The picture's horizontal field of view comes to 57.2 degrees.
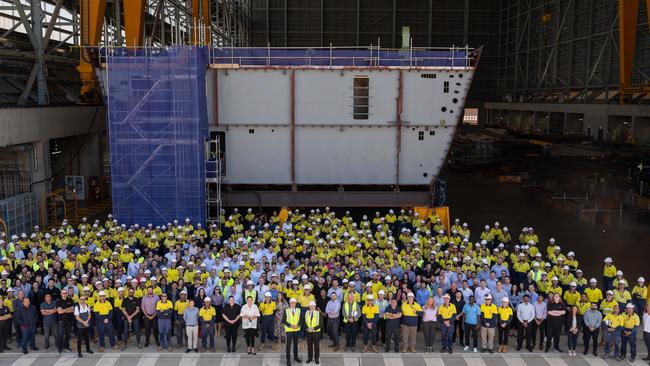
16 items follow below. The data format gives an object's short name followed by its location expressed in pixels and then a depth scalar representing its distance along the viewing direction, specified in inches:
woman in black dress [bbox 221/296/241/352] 524.7
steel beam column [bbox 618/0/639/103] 1449.3
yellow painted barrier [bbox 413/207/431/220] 938.7
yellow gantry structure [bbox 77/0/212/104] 929.5
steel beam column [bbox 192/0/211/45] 1397.6
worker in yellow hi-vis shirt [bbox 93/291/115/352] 524.4
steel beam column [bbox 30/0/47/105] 1047.0
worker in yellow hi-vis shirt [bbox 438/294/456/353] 530.9
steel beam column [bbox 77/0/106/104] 974.4
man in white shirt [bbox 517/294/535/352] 530.9
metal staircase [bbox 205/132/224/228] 894.4
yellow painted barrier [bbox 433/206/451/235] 926.4
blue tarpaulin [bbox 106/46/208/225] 865.5
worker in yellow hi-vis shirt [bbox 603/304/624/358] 516.4
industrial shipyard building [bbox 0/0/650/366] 871.7
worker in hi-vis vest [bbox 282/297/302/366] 507.8
